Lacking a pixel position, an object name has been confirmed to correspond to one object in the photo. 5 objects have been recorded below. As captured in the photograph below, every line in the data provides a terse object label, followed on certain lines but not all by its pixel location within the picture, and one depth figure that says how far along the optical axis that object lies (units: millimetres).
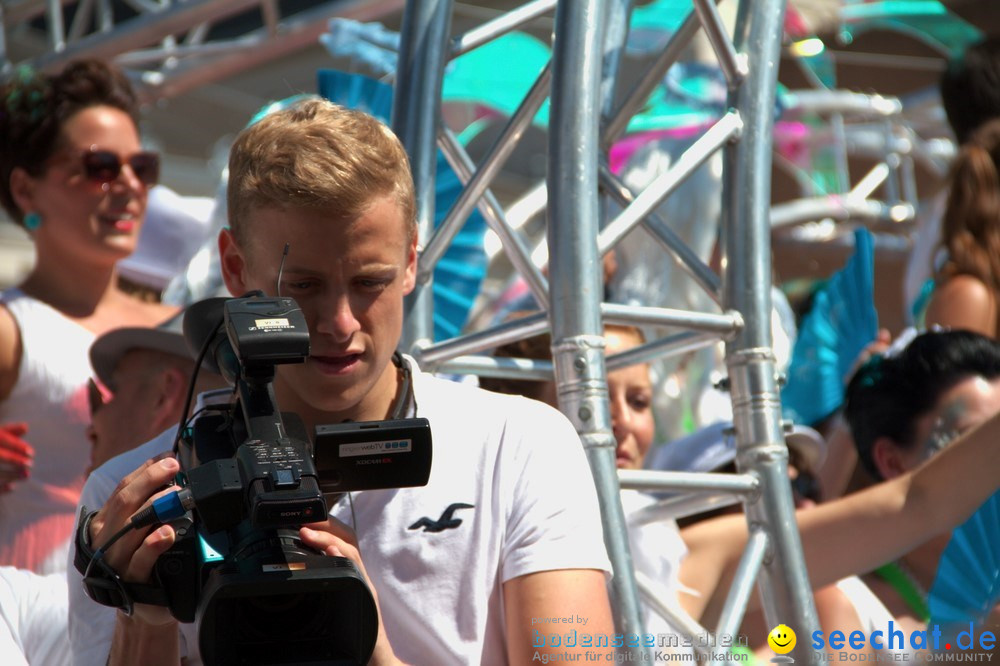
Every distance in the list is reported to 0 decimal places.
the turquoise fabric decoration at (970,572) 4723
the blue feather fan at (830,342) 7281
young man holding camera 3246
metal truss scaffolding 4492
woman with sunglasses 5879
